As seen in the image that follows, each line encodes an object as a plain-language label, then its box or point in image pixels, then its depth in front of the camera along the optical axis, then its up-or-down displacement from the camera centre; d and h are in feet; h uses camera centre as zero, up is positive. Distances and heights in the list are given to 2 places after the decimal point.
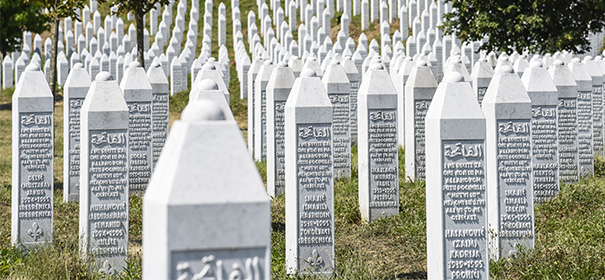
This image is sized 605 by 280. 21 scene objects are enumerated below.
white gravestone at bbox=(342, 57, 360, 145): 48.73 +3.97
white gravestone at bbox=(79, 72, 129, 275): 24.23 -0.57
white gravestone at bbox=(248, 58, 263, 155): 48.83 +2.67
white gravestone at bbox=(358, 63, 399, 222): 31.53 +0.27
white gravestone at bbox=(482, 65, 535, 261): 25.17 -0.59
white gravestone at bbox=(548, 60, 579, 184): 35.94 +1.22
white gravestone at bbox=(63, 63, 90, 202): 35.04 +1.17
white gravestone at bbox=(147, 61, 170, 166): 41.55 +2.21
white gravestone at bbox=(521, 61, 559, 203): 30.27 +0.76
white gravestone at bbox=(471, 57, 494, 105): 43.01 +3.70
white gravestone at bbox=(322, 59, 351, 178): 40.19 +2.08
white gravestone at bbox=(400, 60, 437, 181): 37.01 +2.01
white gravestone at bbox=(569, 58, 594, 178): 38.60 +1.46
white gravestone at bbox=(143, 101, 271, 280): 10.39 -0.62
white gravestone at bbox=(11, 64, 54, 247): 27.35 -0.21
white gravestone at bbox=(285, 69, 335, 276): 24.49 -0.82
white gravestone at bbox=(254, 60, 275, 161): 43.60 +2.40
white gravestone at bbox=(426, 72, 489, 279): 20.27 -0.71
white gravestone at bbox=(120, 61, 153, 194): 36.73 +1.41
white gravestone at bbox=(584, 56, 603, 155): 43.09 +2.44
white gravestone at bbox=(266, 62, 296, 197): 36.22 +1.11
